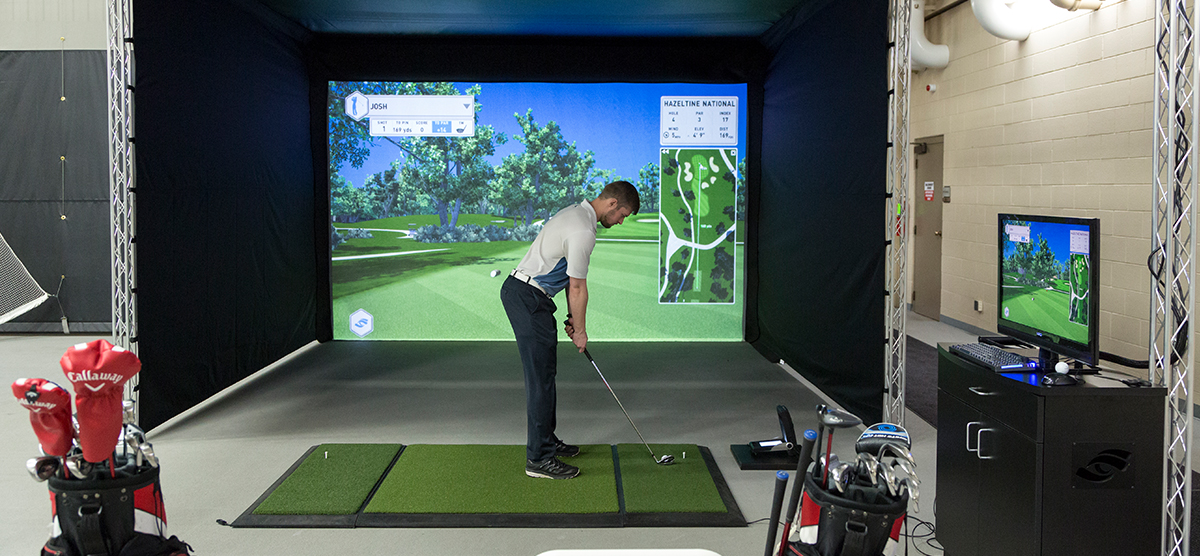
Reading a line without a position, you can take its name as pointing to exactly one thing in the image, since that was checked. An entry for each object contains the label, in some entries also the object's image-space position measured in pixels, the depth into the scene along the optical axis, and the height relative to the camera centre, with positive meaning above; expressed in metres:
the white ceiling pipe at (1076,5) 6.24 +1.60
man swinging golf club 4.11 -0.31
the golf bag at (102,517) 1.92 -0.63
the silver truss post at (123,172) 4.64 +0.32
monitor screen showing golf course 2.66 -0.18
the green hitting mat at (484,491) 3.70 -1.19
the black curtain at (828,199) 5.00 +0.22
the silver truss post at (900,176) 4.58 +0.29
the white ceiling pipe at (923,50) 8.82 +1.81
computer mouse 2.64 -0.46
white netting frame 8.31 -0.53
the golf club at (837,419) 1.71 -0.37
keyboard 2.84 -0.43
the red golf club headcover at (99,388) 1.78 -0.32
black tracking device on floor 4.51 -1.09
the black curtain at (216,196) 4.91 +0.25
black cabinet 2.61 -0.71
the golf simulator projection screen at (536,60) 7.84 +1.54
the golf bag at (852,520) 1.76 -0.58
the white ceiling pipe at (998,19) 7.06 +1.70
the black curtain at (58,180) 8.62 +0.53
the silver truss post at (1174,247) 2.80 -0.06
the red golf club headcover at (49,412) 1.83 -0.38
